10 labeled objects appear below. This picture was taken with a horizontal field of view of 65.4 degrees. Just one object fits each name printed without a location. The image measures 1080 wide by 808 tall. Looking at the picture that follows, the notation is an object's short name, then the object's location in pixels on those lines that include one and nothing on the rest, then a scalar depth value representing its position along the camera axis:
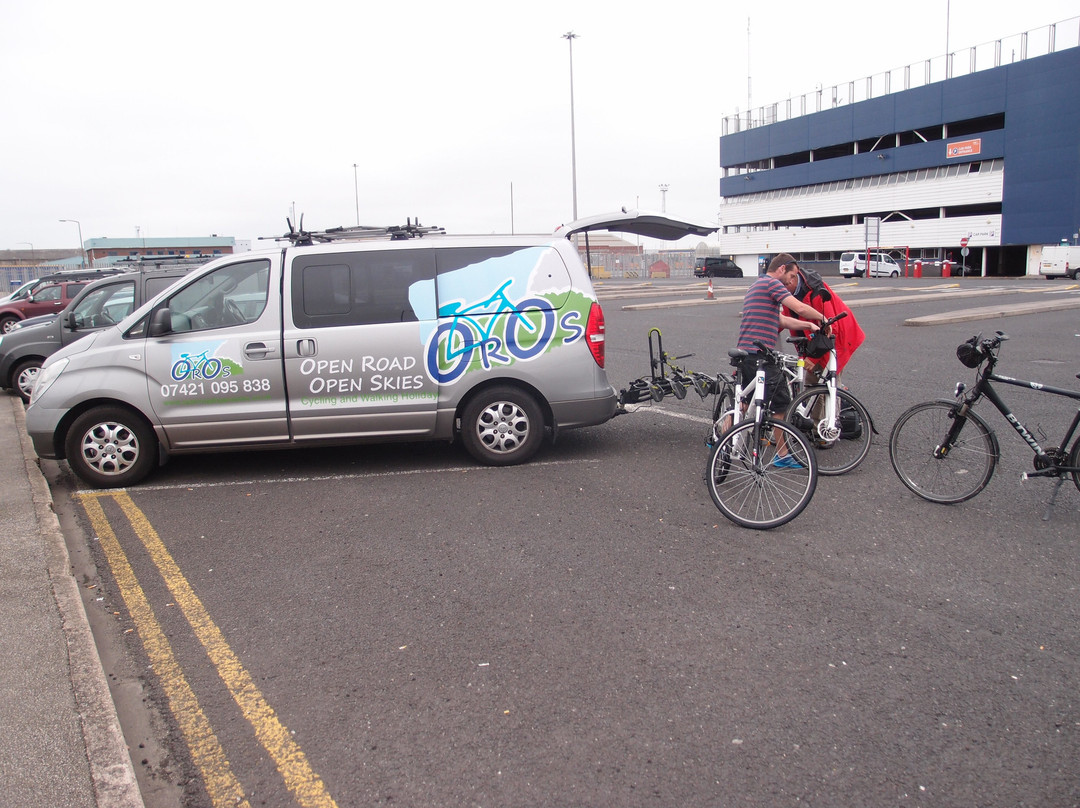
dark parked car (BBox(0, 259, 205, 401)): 11.62
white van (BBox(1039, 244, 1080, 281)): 43.25
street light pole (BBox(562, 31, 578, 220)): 50.47
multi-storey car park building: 56.34
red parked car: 19.64
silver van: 7.14
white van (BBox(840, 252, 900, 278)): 54.91
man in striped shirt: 6.90
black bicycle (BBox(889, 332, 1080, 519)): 5.72
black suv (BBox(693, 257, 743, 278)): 64.44
